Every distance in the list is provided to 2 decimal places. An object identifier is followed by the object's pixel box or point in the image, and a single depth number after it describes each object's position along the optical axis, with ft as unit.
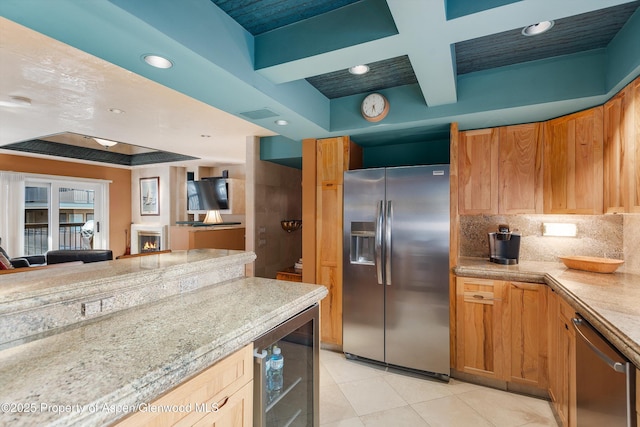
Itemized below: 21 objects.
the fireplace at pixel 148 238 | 21.58
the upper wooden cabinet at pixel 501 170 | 8.34
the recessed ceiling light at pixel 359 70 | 7.36
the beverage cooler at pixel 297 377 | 5.01
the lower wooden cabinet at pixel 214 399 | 2.82
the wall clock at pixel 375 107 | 8.75
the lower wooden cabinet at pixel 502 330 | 7.50
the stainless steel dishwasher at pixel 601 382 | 3.87
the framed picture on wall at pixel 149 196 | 22.12
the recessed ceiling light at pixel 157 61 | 4.95
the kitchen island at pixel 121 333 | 2.39
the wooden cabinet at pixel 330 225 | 9.98
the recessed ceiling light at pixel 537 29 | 5.77
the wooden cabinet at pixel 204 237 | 15.49
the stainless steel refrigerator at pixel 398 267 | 8.39
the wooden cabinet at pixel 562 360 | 5.71
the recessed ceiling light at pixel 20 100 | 8.98
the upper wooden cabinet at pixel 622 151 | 5.83
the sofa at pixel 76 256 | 14.97
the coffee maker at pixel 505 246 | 8.39
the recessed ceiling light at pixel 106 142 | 14.85
